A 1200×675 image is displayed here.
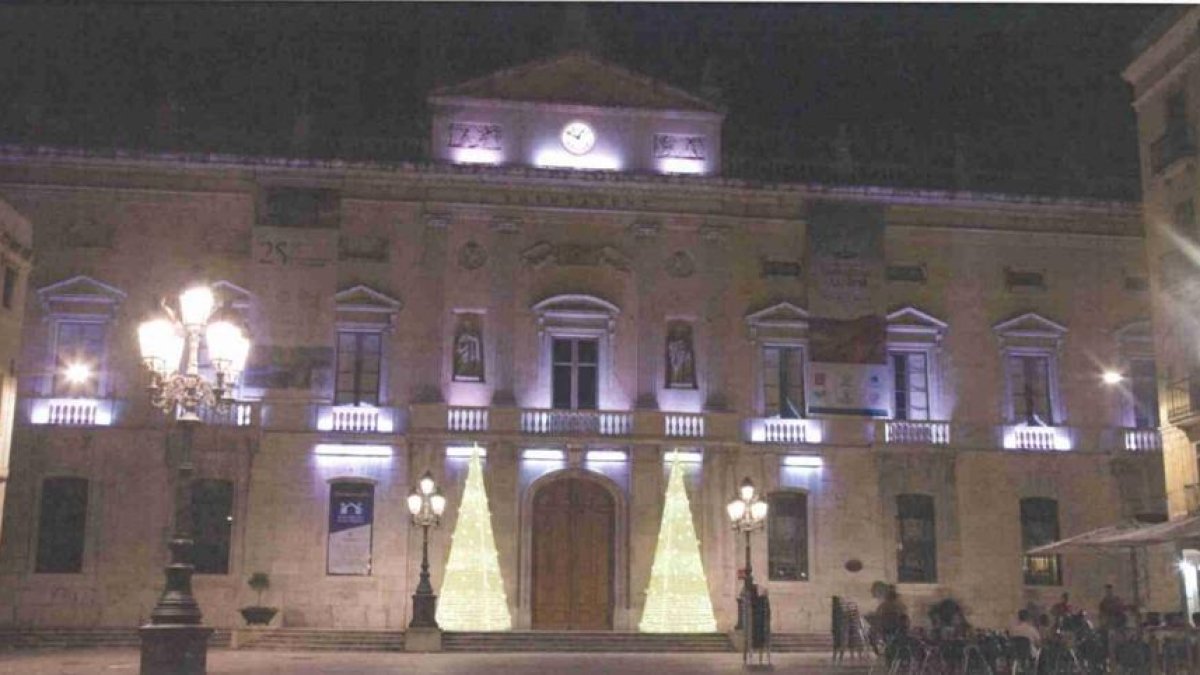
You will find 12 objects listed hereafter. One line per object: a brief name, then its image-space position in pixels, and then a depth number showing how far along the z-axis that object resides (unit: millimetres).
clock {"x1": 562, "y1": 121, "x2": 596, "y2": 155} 32562
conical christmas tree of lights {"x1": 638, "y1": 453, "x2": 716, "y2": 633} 29578
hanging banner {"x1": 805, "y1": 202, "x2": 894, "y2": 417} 32094
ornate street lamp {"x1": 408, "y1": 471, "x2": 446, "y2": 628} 26859
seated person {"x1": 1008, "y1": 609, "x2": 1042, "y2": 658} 19484
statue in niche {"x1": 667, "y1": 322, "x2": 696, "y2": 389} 31734
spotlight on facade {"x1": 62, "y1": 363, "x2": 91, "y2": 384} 30453
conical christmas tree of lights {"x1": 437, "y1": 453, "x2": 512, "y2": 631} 29172
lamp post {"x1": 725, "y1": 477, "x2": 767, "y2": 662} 24516
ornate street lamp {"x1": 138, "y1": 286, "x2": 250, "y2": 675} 13398
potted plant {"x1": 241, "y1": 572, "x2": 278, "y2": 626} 28516
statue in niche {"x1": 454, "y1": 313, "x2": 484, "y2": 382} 31250
